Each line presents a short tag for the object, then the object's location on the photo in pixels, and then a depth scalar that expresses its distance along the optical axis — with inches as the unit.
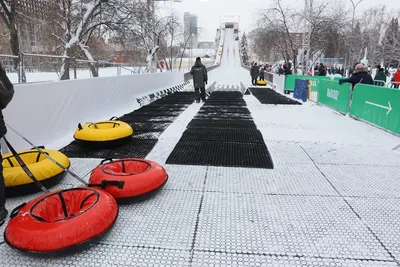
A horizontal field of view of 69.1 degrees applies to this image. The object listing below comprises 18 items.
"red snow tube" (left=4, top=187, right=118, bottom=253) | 85.9
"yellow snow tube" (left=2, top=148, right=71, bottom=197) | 124.1
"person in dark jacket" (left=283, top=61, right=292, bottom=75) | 792.9
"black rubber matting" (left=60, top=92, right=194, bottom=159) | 193.9
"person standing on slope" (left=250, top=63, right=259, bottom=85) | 812.3
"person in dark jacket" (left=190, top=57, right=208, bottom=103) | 455.2
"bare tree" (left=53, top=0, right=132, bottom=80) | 715.4
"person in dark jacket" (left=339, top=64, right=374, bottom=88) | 325.7
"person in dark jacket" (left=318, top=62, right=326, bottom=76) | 824.9
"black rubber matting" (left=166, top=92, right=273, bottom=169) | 179.3
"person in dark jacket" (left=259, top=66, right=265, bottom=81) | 971.3
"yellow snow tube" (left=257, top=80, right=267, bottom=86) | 814.5
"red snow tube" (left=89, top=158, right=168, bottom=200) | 119.6
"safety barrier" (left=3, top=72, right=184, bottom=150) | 184.4
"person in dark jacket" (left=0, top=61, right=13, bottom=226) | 104.0
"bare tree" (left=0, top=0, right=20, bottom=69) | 575.5
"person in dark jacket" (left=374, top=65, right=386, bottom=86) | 500.4
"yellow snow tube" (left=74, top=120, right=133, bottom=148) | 197.8
